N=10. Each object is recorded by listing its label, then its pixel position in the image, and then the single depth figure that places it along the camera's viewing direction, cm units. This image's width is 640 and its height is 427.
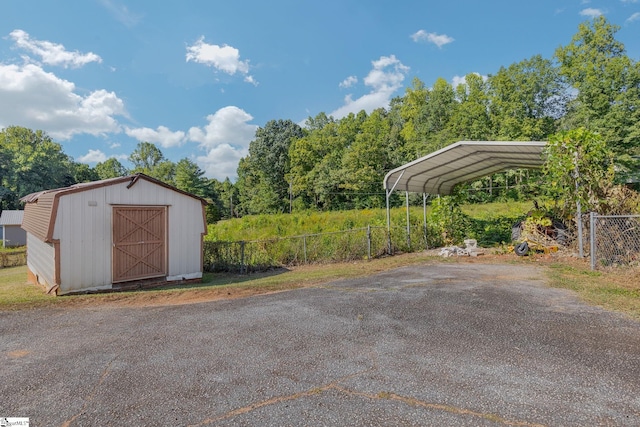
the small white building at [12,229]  2719
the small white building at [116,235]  699
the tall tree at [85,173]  4931
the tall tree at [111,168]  5915
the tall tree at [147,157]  5622
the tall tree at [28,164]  3269
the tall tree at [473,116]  2967
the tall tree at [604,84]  2102
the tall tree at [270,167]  3856
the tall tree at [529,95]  2906
